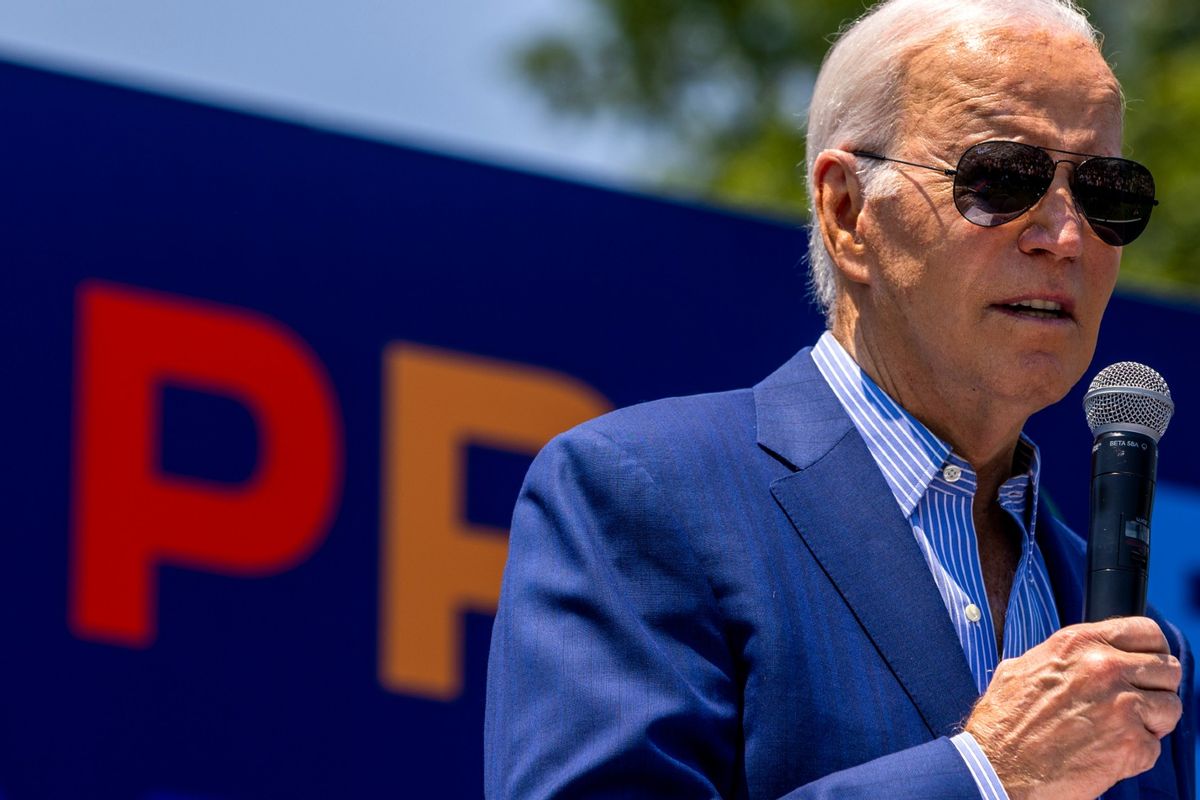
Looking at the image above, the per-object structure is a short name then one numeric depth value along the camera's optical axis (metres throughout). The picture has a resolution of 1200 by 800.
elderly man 4.46
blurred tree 26.28
